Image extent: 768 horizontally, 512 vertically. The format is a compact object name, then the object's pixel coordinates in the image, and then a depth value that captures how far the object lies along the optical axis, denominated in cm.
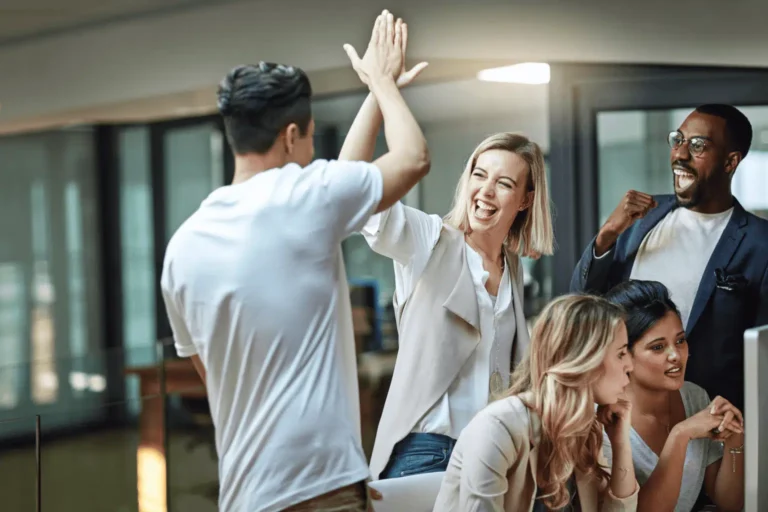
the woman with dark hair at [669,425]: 310
